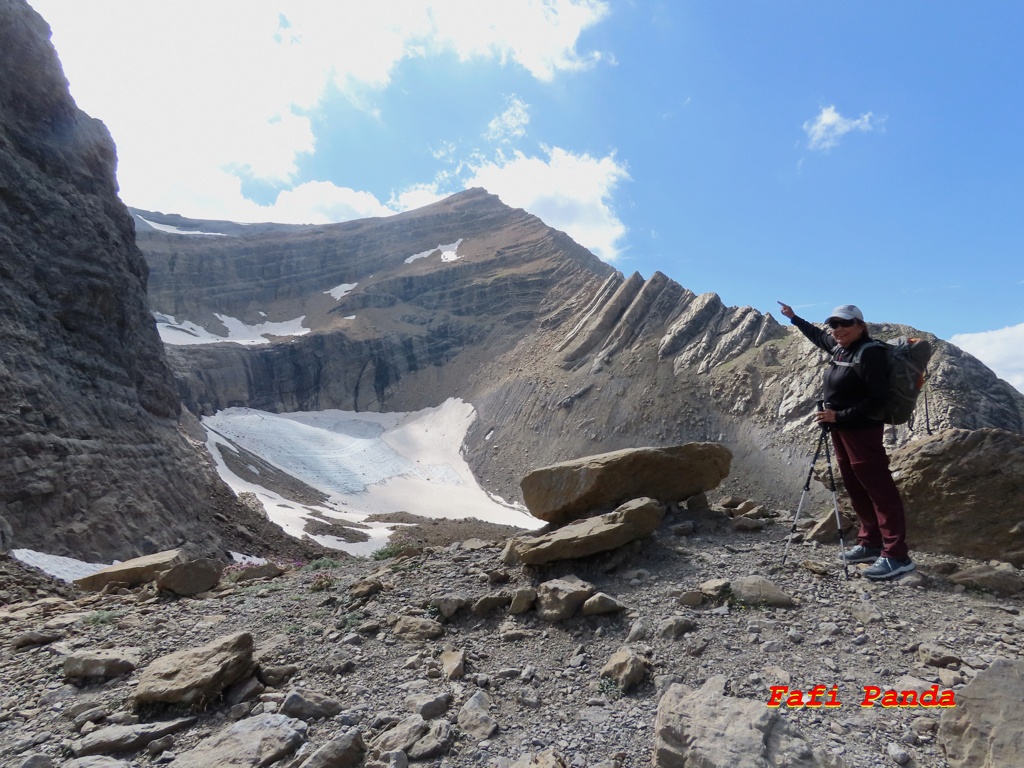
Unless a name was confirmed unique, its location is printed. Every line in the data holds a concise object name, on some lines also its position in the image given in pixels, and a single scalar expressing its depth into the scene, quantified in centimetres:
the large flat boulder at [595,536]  653
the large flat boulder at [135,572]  914
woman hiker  564
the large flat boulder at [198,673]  447
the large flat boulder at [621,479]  816
